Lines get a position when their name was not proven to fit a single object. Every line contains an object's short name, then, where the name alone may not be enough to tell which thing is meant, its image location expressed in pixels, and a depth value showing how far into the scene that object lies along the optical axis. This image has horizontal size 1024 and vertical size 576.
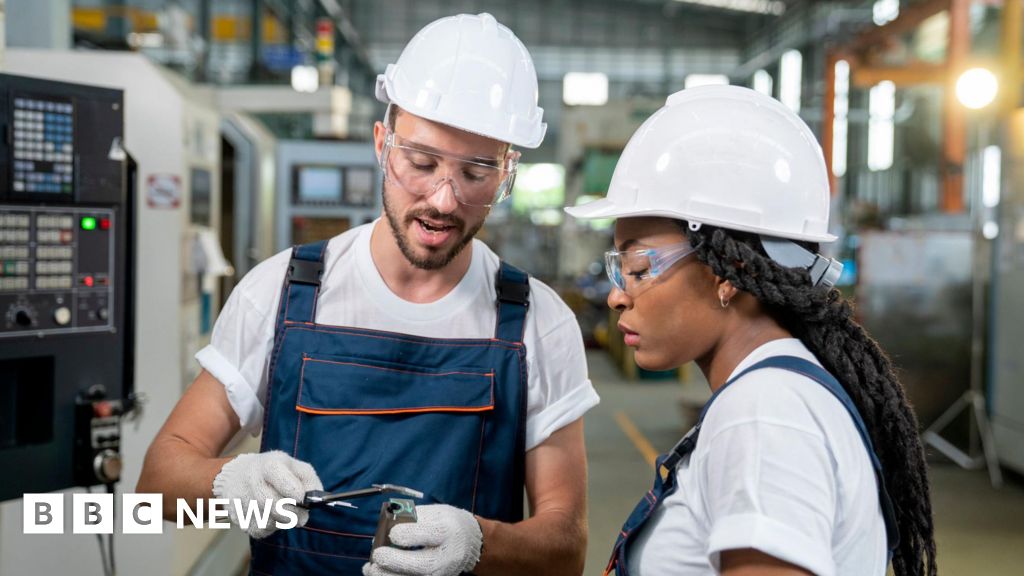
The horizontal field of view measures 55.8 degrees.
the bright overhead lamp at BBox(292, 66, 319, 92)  13.24
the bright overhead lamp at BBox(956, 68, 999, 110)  5.94
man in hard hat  1.62
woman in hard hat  1.10
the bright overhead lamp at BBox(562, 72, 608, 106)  22.47
